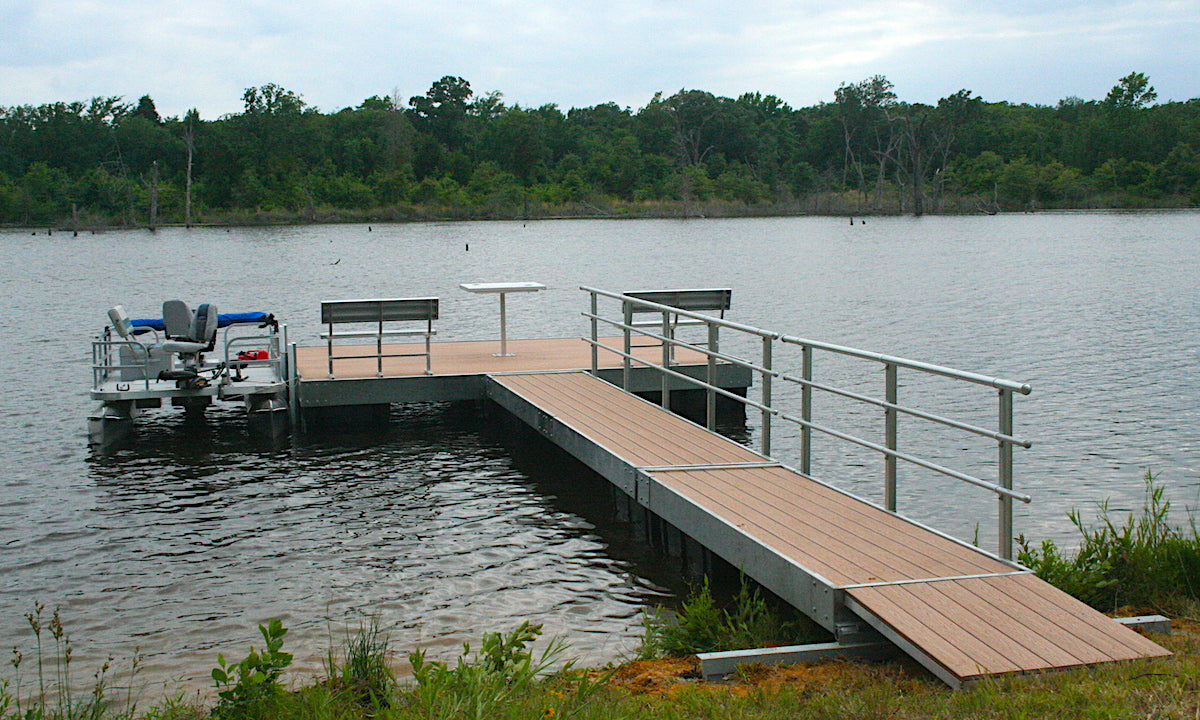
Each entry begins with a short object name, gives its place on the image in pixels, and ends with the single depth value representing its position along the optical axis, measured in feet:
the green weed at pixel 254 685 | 15.94
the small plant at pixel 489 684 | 14.58
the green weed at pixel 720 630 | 19.57
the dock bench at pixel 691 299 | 39.93
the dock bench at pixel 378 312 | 40.01
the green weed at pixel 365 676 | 17.17
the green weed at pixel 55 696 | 15.98
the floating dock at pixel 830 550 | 16.49
